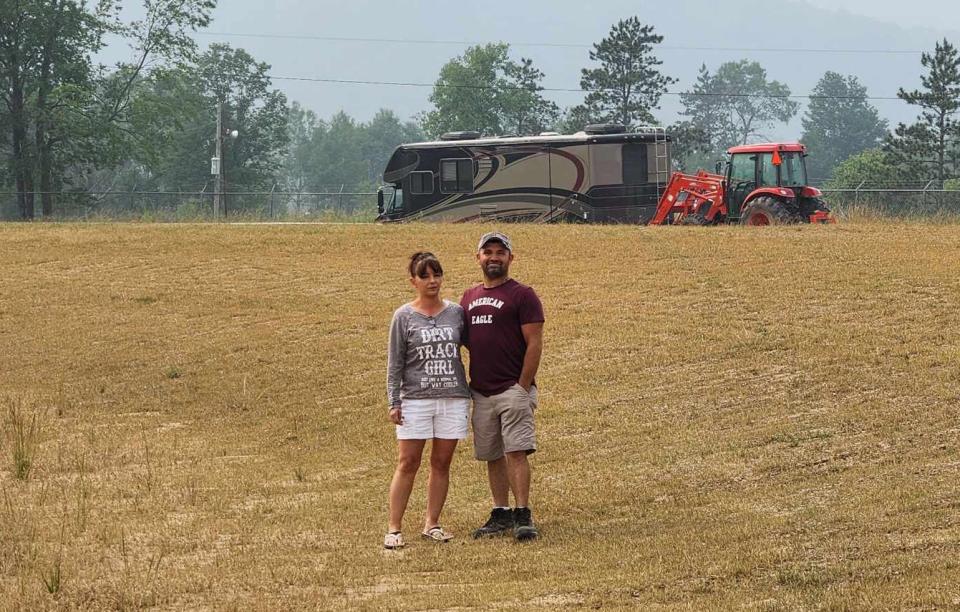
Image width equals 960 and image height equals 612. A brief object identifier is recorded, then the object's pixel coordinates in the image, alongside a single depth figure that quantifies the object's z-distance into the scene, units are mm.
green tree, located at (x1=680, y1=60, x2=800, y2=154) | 187125
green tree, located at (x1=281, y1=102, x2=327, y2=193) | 165362
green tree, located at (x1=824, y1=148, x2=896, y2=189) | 74125
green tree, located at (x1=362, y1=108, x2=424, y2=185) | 167725
